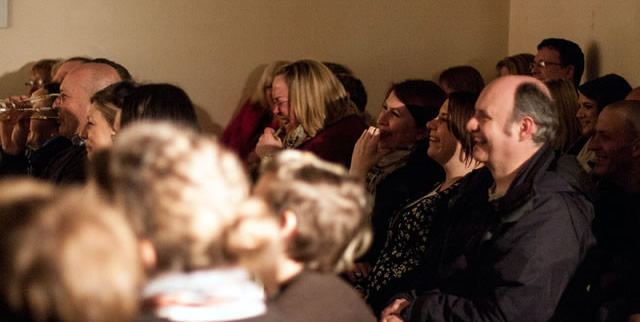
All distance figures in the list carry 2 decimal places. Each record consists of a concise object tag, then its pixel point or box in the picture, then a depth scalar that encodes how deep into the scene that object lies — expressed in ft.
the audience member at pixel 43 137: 12.14
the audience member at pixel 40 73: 16.85
